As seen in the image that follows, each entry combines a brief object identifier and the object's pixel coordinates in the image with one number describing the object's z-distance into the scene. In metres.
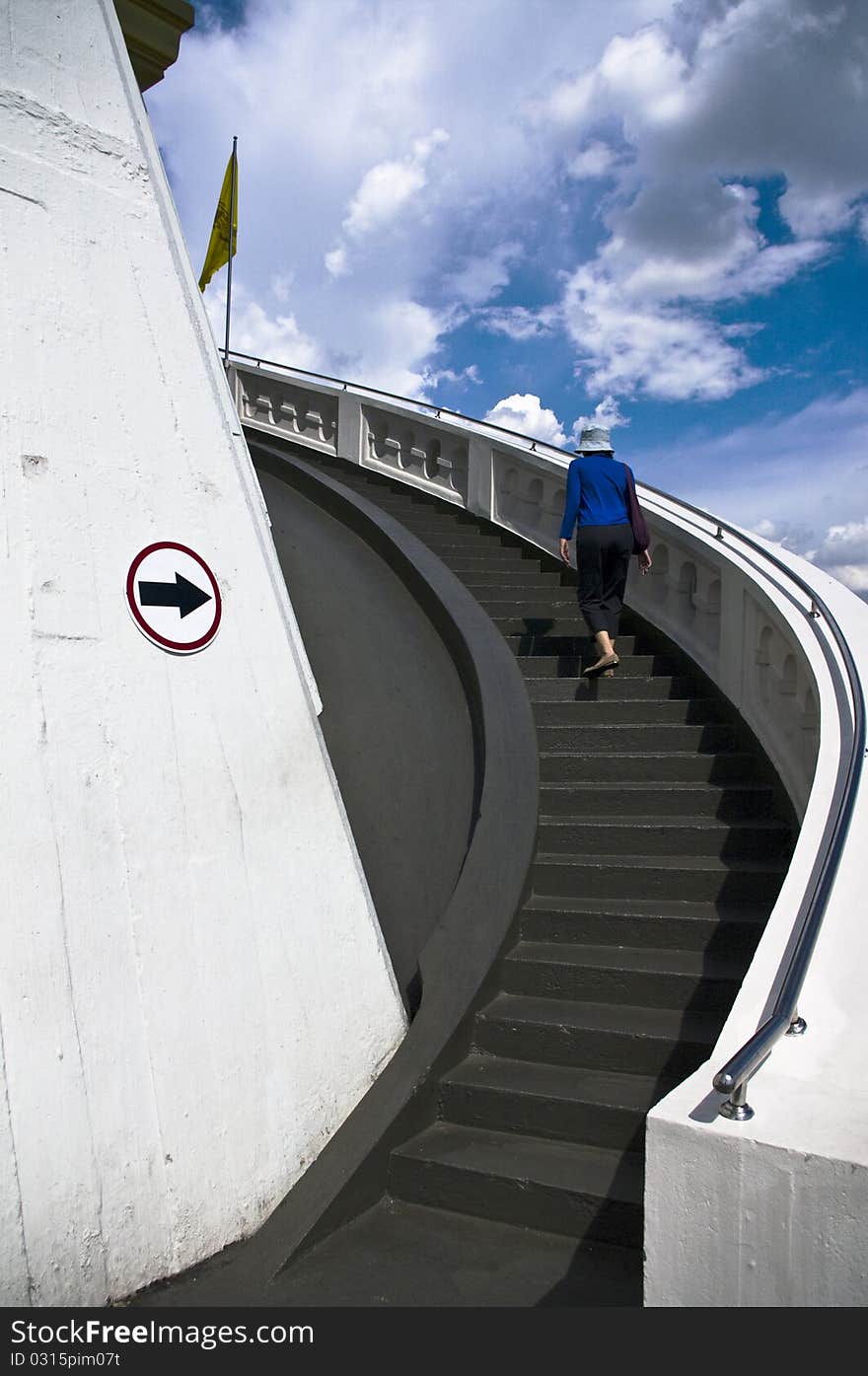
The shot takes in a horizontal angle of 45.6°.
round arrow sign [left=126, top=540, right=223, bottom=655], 3.73
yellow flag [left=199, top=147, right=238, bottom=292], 13.84
